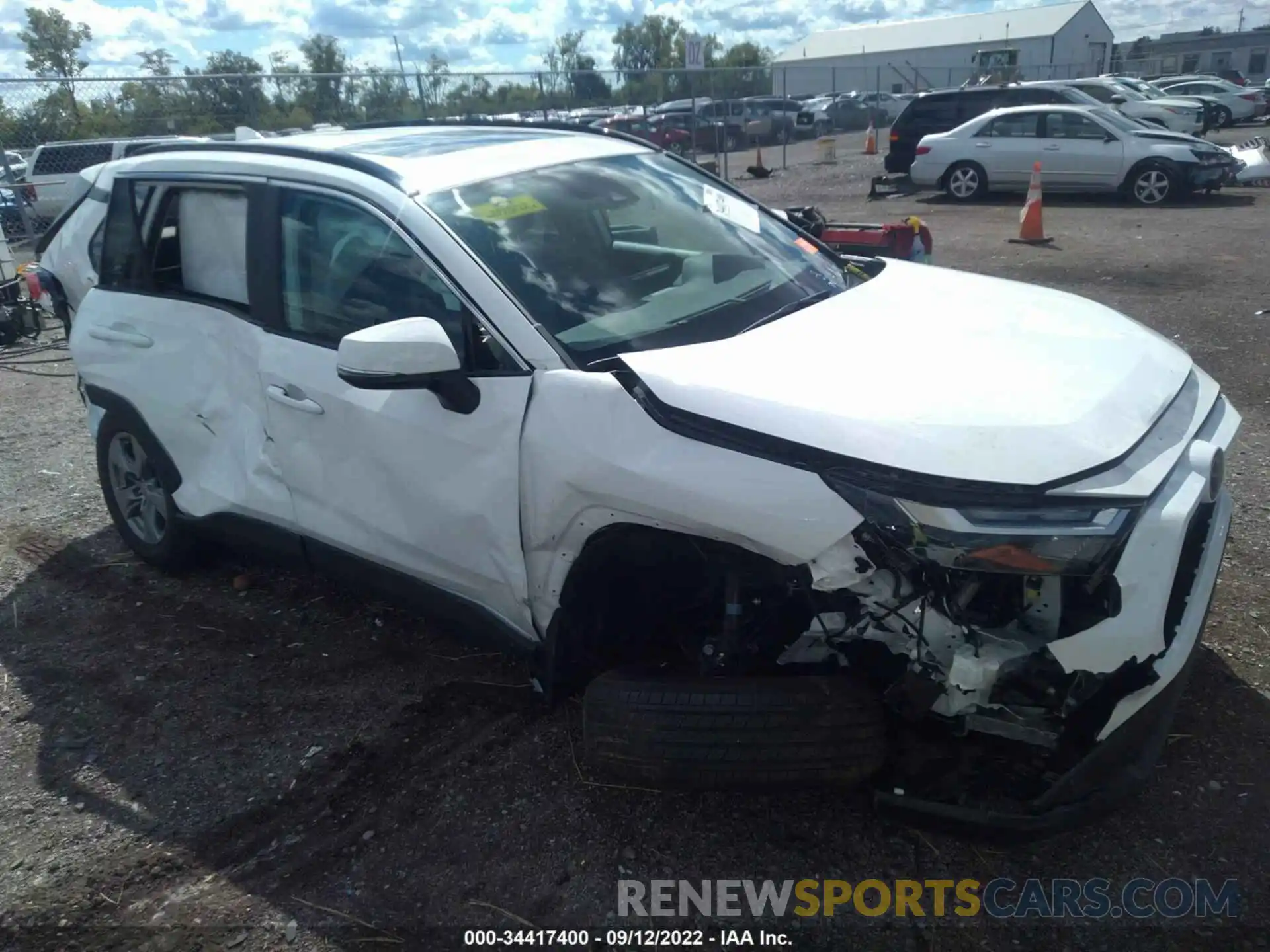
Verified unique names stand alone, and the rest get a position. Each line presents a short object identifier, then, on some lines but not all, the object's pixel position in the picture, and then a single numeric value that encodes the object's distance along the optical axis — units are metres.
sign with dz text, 17.41
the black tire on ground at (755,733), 2.39
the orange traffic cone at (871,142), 26.45
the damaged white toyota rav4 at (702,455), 2.20
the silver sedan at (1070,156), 14.52
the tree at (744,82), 26.26
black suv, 17.38
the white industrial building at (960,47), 47.75
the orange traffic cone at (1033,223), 12.05
